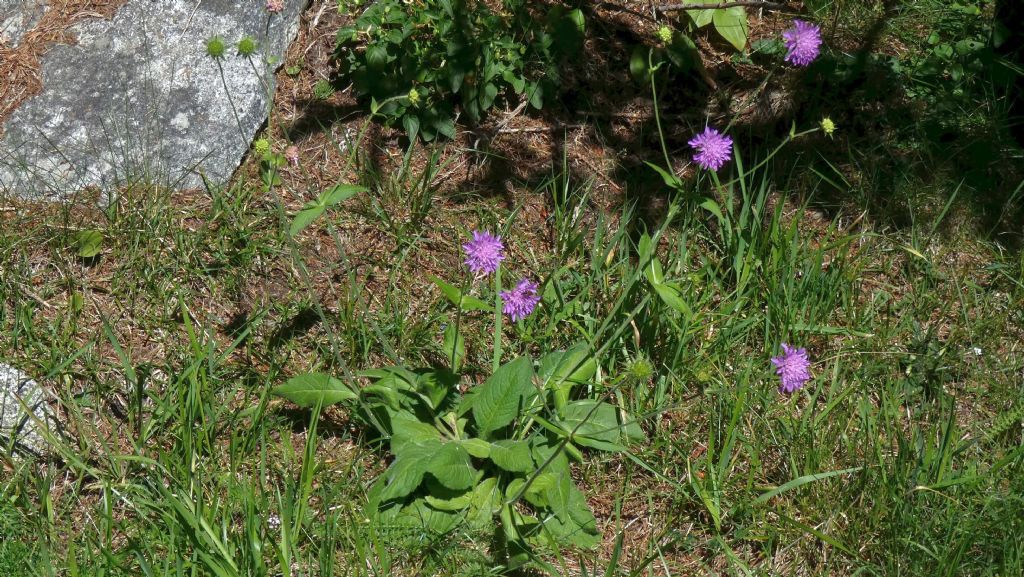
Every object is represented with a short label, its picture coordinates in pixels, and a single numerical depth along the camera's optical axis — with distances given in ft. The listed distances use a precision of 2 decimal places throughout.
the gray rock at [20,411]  7.86
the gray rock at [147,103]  9.70
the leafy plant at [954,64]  10.49
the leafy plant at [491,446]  7.23
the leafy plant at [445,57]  9.87
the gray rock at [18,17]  10.54
